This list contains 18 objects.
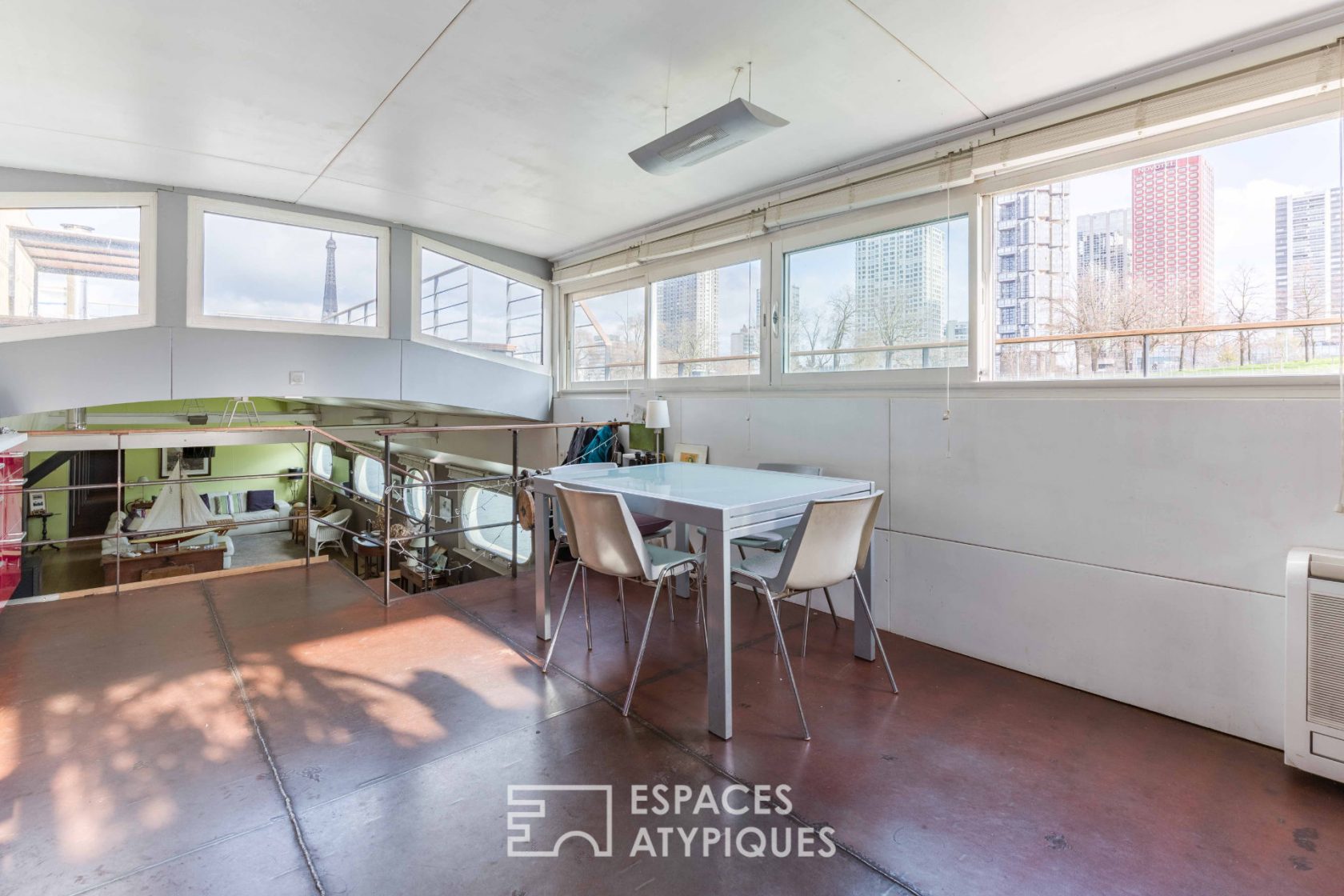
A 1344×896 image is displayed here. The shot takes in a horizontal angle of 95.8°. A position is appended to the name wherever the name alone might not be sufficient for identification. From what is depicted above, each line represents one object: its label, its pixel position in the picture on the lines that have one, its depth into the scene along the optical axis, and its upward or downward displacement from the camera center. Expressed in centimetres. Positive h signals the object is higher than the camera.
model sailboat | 833 -93
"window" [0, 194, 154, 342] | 388 +122
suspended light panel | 248 +138
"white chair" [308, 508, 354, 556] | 1112 -159
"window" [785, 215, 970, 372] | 337 +91
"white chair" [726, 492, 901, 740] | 233 -40
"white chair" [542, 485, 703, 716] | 247 -39
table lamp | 479 +28
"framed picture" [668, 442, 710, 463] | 465 -2
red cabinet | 337 -39
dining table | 230 -23
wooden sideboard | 771 -148
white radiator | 200 -70
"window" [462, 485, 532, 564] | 919 -109
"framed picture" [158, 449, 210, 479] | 1021 -29
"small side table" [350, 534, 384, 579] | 942 -174
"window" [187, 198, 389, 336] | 448 +140
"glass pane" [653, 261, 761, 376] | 447 +103
